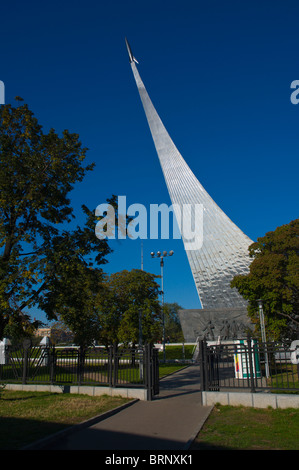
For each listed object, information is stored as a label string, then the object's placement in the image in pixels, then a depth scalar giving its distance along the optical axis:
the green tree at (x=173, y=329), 63.00
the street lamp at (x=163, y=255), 26.25
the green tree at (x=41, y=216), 10.72
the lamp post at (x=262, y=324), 14.39
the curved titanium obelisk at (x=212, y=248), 41.53
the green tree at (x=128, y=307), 20.08
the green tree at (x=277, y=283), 19.22
